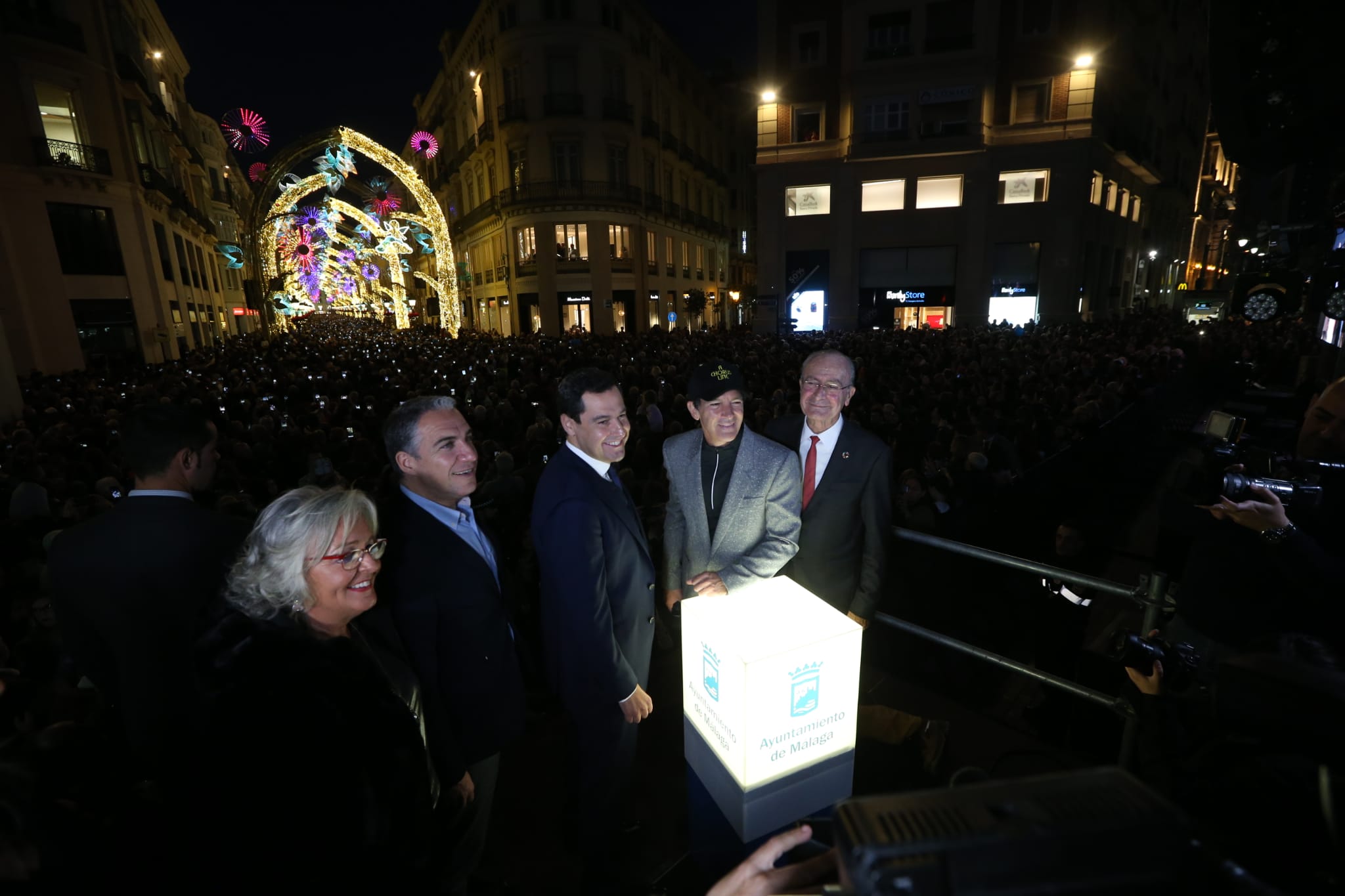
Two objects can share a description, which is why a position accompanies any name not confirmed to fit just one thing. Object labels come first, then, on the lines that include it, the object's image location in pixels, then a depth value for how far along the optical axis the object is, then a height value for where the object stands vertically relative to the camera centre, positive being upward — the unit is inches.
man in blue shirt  95.2 -45.1
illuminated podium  74.2 -49.1
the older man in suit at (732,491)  124.3 -34.9
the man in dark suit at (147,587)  96.3 -38.9
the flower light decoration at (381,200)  1106.1 +303.4
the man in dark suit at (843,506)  135.6 -42.2
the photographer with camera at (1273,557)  97.3 -44.7
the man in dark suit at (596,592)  103.6 -46.9
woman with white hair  58.1 -40.5
